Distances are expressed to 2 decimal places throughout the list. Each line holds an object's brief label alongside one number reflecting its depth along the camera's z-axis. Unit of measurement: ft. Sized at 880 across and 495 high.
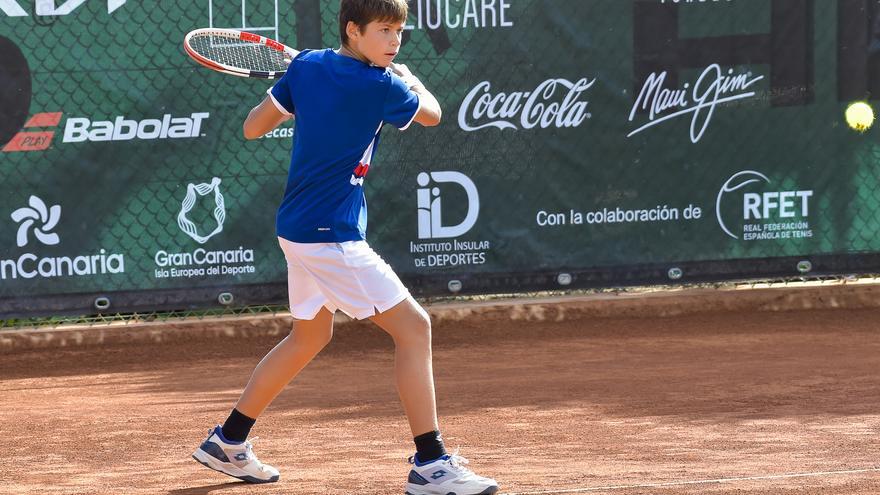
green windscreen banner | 43.68
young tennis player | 26.03
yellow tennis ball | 47.75
